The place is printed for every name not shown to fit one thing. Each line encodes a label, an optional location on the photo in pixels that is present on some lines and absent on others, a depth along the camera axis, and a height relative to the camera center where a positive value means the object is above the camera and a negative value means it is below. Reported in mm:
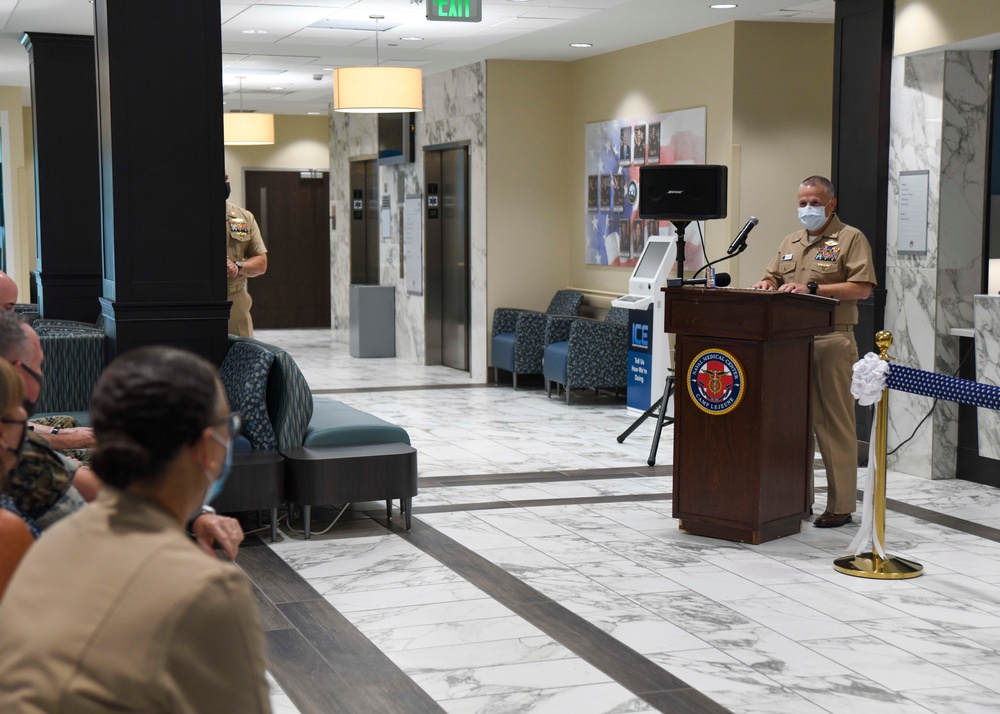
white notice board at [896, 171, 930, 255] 7262 +167
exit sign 7766 +1508
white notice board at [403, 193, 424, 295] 13445 -34
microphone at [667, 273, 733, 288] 5822 -210
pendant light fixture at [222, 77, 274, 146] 13984 +1348
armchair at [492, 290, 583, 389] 11180 -941
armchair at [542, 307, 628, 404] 10266 -995
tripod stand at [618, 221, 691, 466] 7238 -1053
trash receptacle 14211 -948
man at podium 5934 -480
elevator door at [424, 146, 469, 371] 12469 -145
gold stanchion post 5062 -1374
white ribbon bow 5148 -667
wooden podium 5422 -783
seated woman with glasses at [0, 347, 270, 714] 1349 -400
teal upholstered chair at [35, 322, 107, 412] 6793 -718
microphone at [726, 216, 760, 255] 6219 +7
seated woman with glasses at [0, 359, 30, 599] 1904 -376
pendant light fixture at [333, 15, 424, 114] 9672 +1253
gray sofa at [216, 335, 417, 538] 5566 -1019
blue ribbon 4819 -622
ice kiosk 9234 -676
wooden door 18406 -90
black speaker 7195 +296
